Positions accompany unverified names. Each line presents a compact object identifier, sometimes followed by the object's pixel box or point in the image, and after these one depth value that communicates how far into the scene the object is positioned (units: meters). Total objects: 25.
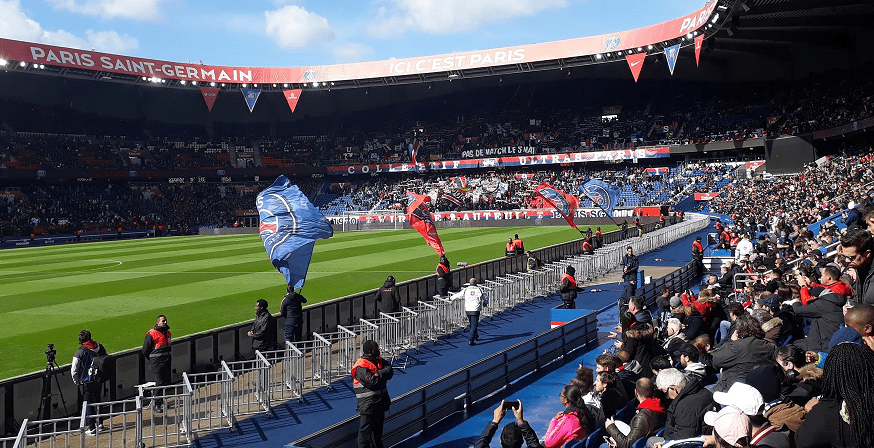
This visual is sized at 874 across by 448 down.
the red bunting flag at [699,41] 45.75
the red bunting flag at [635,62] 54.55
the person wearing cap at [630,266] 20.06
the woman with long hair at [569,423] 6.67
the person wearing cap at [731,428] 4.45
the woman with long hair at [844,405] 4.04
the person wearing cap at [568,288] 18.00
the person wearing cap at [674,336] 9.07
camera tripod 10.56
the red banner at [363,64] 52.62
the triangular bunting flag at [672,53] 48.62
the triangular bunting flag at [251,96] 64.75
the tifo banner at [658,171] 65.75
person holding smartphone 6.24
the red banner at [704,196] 58.03
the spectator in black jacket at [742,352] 6.89
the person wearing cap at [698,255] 24.71
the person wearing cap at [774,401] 5.29
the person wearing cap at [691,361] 6.73
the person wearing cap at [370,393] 8.34
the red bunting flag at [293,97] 66.25
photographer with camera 10.59
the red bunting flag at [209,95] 64.19
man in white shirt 15.50
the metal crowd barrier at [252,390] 11.22
